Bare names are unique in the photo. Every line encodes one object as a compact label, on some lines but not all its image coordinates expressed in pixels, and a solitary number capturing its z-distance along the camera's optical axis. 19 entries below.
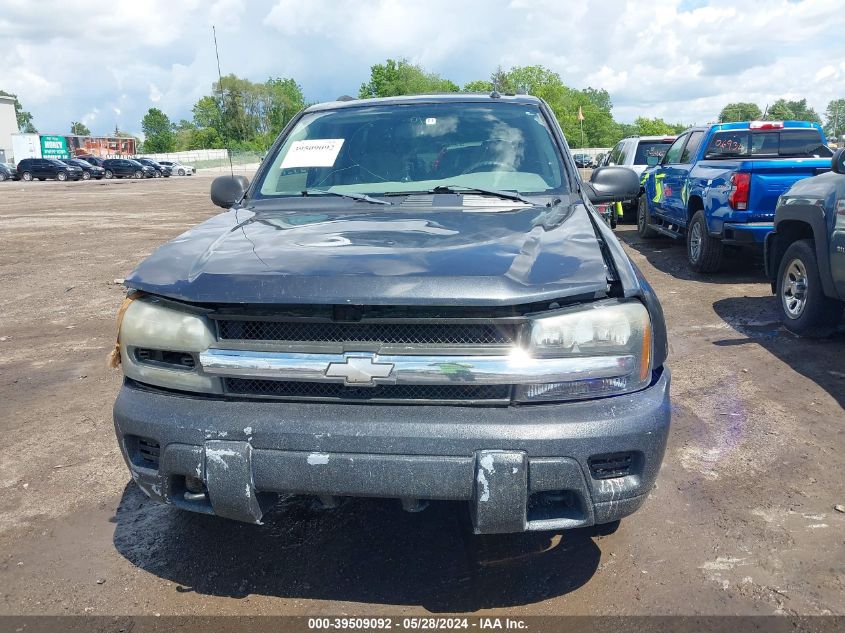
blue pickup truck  7.58
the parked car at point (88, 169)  51.16
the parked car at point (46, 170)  49.22
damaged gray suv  2.18
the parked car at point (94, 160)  59.04
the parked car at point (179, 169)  60.47
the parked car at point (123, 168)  53.81
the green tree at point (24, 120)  141.25
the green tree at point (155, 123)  144.12
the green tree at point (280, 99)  65.38
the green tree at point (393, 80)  94.81
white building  85.31
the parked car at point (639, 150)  13.64
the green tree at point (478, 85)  110.50
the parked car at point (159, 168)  57.05
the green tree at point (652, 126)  126.28
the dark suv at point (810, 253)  5.20
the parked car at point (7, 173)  50.16
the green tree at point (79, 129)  142.24
